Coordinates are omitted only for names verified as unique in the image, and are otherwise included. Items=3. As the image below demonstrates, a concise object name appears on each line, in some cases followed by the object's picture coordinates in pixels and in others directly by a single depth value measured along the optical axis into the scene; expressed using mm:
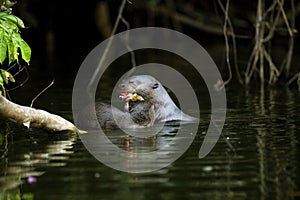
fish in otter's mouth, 15648
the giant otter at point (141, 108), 14820
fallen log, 12836
